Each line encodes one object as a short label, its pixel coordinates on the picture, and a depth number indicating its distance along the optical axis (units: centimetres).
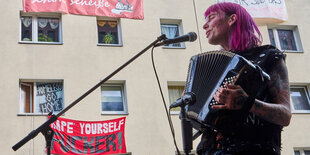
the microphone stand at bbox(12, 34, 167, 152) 378
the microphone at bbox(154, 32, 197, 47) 395
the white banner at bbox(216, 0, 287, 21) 1681
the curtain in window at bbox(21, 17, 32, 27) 1494
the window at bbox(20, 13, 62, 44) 1484
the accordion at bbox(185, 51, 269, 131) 246
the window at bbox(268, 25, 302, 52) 1755
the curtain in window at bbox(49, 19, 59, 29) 1522
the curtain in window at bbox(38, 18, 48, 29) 1511
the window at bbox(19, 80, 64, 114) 1383
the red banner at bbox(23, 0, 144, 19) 1475
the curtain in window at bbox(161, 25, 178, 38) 1639
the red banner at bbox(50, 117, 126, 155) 1244
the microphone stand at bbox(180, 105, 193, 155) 278
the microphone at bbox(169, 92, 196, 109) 279
